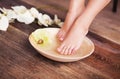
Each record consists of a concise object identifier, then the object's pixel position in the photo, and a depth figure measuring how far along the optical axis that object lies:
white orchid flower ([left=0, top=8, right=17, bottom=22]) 1.52
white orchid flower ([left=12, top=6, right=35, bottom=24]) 1.53
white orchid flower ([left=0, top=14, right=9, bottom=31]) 1.42
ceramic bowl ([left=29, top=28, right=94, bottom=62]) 1.19
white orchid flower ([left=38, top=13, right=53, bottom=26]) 1.55
